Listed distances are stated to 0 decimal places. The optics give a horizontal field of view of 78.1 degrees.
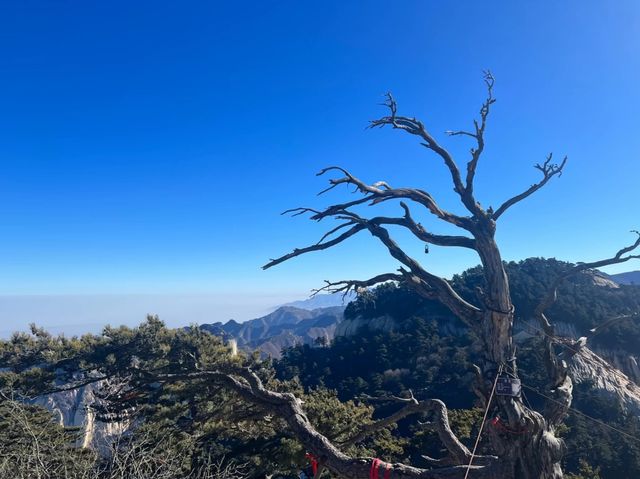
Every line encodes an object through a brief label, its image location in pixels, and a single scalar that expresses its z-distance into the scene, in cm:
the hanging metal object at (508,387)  429
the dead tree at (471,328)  413
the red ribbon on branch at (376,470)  400
